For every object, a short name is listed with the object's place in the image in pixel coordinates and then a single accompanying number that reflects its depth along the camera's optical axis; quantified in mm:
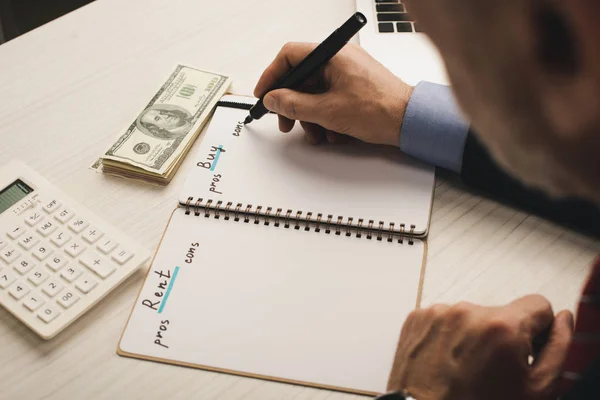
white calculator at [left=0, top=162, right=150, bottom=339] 761
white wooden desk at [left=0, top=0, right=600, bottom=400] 722
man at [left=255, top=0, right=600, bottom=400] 323
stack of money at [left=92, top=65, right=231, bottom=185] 906
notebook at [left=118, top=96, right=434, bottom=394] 726
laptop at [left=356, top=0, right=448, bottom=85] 1025
